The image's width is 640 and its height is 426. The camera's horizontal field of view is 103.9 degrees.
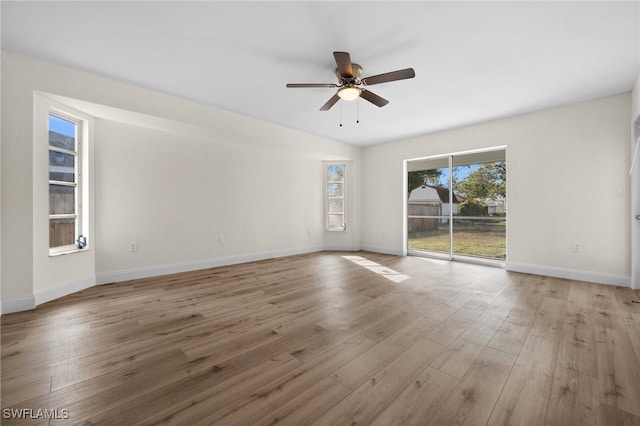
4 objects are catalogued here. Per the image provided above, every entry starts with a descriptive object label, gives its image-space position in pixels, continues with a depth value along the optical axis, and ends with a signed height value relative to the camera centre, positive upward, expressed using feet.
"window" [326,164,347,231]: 21.90 +1.31
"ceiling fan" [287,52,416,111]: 7.85 +4.56
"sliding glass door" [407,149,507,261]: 16.38 +0.42
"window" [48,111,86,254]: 10.28 +1.22
